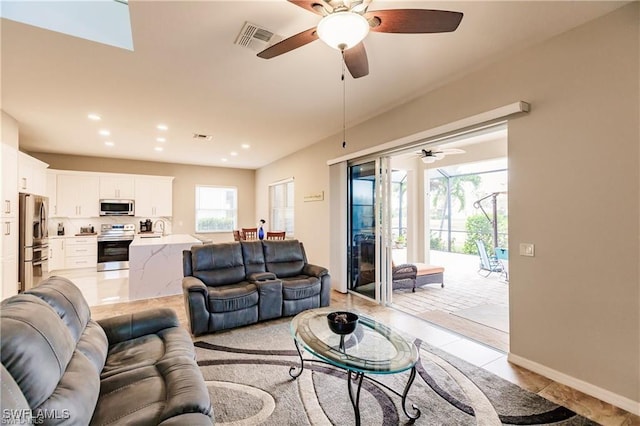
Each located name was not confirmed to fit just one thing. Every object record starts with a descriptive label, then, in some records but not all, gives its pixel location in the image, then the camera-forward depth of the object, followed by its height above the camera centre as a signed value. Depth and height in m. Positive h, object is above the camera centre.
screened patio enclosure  7.66 +0.17
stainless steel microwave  7.30 +0.19
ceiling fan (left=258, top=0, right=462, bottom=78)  1.70 +1.16
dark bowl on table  2.21 -0.81
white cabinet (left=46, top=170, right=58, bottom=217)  6.72 +0.55
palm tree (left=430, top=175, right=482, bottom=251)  8.60 +0.71
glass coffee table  1.78 -0.92
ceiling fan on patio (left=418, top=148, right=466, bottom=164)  5.43 +1.14
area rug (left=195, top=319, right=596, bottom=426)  1.96 -1.34
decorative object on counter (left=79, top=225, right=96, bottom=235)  7.23 -0.35
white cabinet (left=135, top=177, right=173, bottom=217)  7.69 +0.50
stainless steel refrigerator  4.64 -0.40
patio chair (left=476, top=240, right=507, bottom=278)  6.32 -1.09
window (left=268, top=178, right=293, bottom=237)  7.42 +0.23
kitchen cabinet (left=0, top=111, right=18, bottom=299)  4.08 +0.12
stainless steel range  7.01 -0.75
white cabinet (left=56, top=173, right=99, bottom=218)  6.90 +0.49
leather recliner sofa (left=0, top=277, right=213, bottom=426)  1.07 -0.75
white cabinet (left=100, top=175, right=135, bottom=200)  7.32 +0.72
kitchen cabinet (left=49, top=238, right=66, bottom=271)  6.65 -0.86
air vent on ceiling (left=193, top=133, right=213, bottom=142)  5.48 +1.48
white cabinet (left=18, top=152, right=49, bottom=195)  4.82 +0.72
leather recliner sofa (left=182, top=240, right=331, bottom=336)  3.30 -0.87
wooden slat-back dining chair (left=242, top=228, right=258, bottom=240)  6.58 -0.43
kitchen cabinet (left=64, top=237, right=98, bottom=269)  6.82 -0.85
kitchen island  4.68 -0.86
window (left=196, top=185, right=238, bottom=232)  8.77 +0.21
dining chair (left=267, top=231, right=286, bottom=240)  6.11 -0.44
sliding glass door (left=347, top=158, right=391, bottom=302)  4.50 -0.24
